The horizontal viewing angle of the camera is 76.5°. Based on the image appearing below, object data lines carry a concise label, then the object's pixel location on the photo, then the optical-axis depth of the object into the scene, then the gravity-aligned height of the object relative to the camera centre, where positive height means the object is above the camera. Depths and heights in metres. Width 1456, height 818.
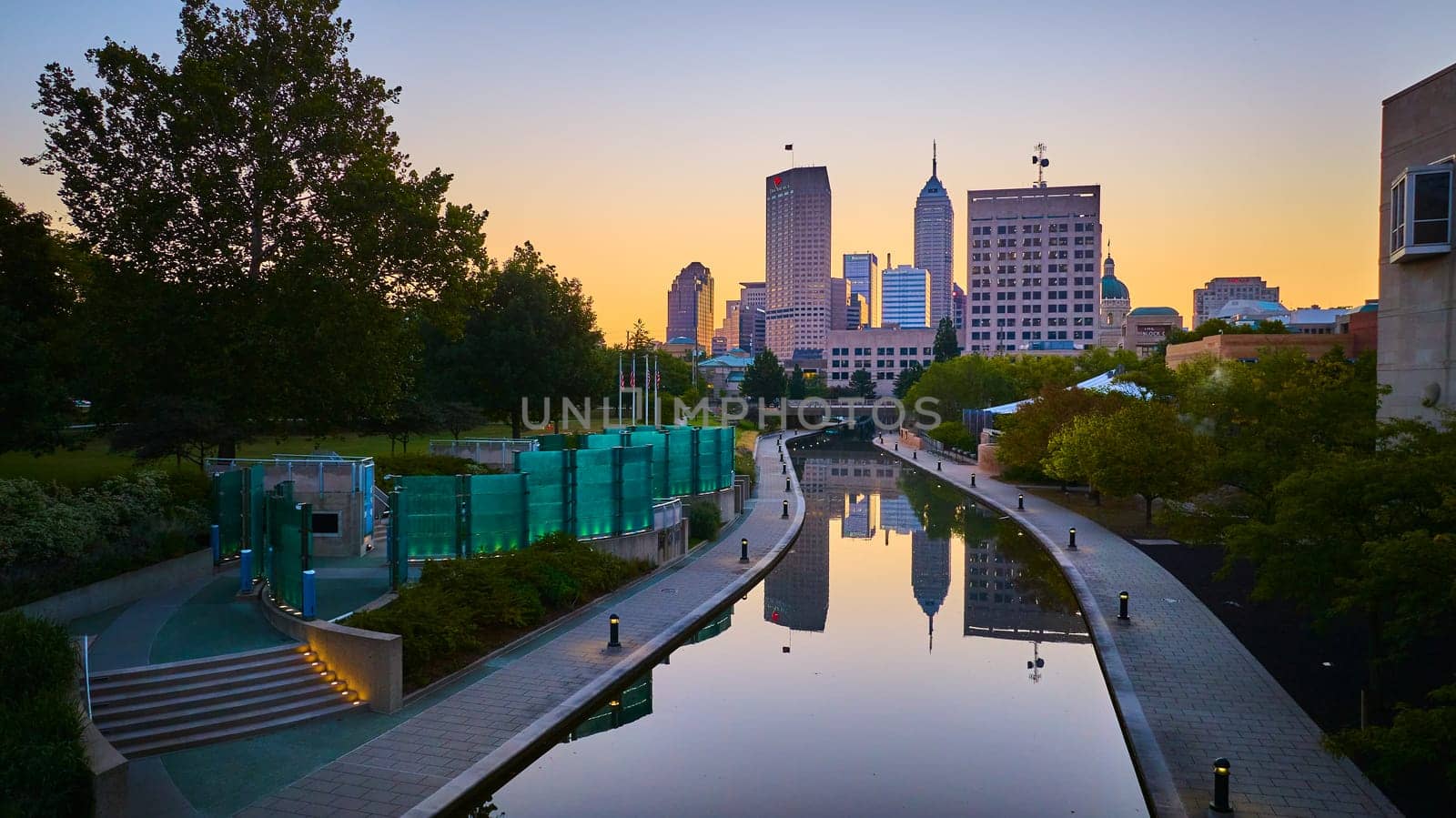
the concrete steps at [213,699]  13.01 -4.48
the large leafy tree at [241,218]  26.88 +5.57
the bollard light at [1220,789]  11.12 -4.63
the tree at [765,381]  125.94 +3.03
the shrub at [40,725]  9.62 -3.69
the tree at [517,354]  50.22 +2.66
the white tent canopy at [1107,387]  48.03 +0.97
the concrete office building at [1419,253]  21.47 +3.63
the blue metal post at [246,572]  19.61 -3.65
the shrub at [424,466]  30.77 -2.17
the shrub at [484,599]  15.89 -3.92
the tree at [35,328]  23.47 +2.08
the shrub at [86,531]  17.19 -2.74
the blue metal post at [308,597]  16.11 -3.41
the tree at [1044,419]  44.47 -0.69
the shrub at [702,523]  31.41 -4.08
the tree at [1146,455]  32.50 -1.77
